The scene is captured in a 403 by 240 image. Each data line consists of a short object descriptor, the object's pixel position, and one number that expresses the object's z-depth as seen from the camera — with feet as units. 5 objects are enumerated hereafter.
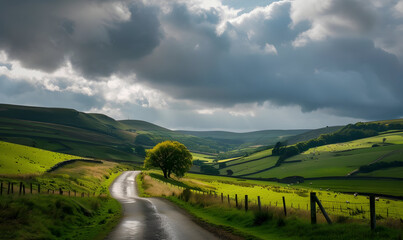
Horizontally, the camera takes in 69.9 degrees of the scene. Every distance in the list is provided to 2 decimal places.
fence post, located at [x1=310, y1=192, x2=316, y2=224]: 60.24
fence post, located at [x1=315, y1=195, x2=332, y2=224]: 57.14
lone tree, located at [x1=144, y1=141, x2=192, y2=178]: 315.78
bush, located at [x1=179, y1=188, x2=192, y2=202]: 124.47
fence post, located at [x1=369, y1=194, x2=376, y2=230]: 49.16
